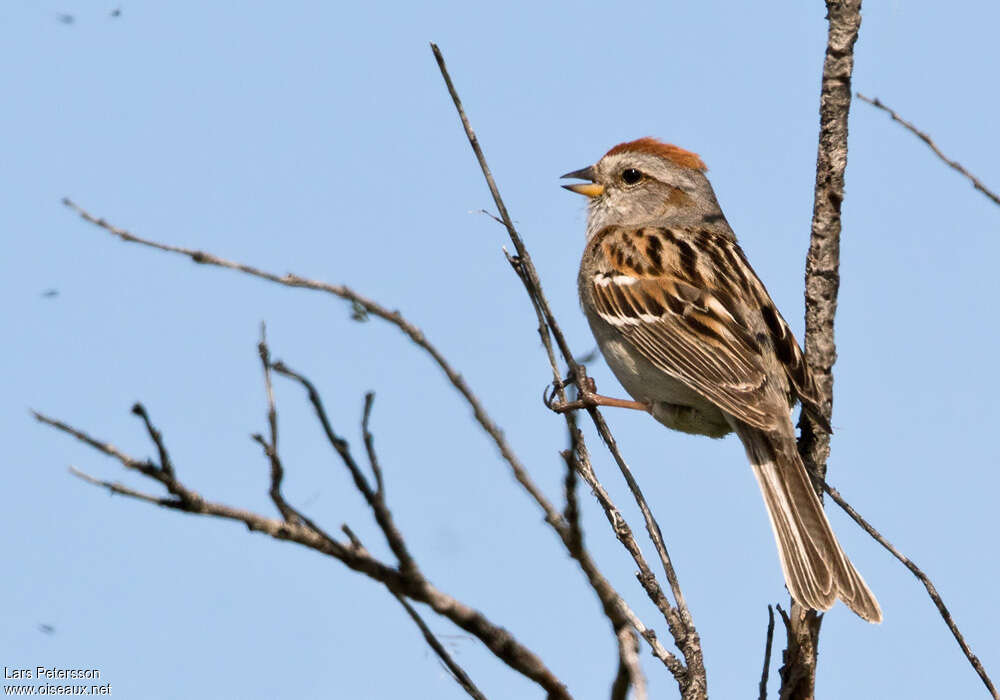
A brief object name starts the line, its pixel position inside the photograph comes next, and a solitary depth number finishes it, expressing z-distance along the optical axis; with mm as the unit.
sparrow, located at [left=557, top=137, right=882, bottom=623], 8477
